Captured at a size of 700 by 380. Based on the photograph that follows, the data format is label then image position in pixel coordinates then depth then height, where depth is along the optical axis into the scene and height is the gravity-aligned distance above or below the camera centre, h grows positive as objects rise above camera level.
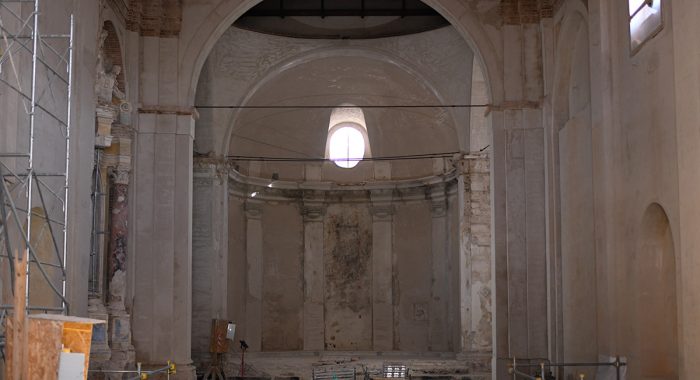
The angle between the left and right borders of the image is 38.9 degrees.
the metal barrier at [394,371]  22.72 -1.49
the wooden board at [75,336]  10.20 -0.30
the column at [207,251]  24.88 +1.40
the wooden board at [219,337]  23.77 -0.74
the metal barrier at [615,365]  13.76 -0.83
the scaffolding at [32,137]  12.25 +2.34
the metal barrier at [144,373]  12.23 -0.86
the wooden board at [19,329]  9.90 -0.23
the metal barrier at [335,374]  22.14 -1.54
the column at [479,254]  25.89 +1.36
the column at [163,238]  19.59 +1.35
